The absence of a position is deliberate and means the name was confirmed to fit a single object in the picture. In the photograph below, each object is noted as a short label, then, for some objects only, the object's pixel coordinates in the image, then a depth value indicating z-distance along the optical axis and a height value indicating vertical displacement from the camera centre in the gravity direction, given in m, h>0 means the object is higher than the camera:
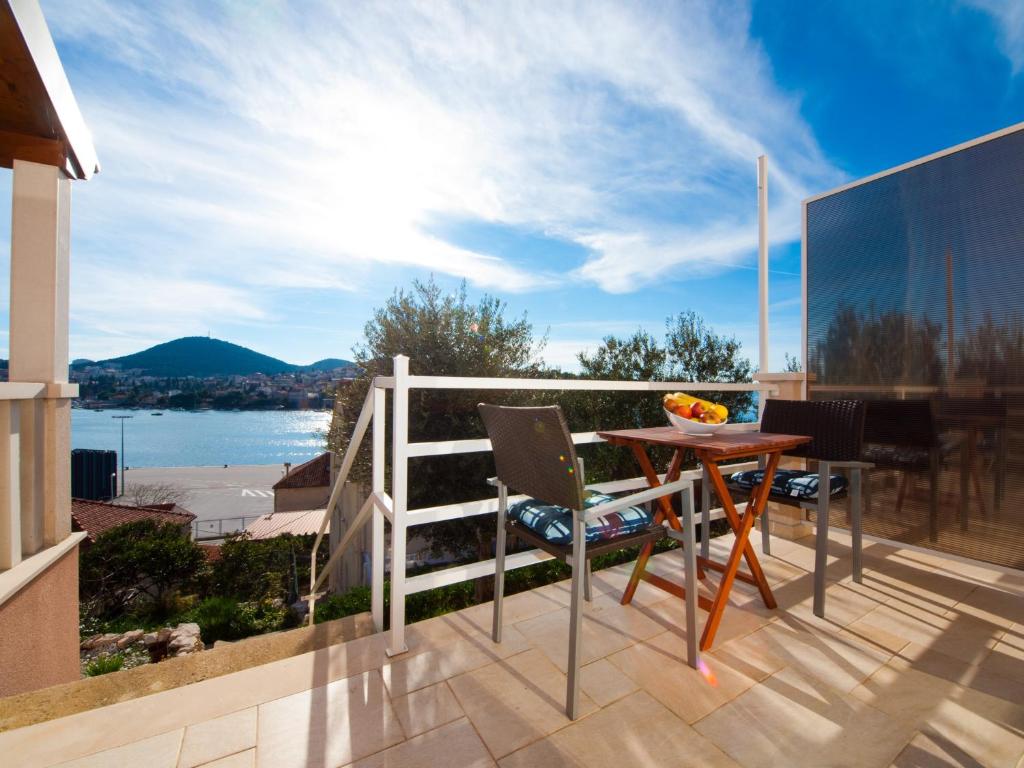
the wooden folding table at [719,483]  1.61 -0.43
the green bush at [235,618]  7.41 -4.25
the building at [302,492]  23.89 -5.87
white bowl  1.88 -0.19
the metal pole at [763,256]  2.99 +0.86
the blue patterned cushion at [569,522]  1.36 -0.45
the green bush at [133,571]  9.57 -4.26
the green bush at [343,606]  4.90 -2.58
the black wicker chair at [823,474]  1.84 -0.41
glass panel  2.23 +0.22
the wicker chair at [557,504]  1.21 -0.37
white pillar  1.97 +0.31
